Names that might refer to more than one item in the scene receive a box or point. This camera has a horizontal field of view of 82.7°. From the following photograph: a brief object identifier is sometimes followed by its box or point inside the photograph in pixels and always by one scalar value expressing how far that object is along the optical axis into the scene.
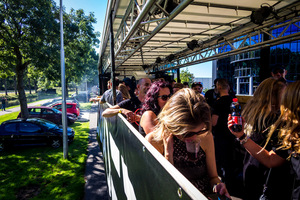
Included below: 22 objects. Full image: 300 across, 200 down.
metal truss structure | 3.71
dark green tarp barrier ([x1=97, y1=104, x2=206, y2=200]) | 0.79
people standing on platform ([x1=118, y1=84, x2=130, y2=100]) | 4.57
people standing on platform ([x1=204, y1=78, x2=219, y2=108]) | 4.44
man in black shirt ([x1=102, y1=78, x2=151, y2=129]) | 3.03
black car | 7.71
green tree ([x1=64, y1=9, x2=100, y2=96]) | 13.29
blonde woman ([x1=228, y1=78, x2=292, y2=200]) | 1.48
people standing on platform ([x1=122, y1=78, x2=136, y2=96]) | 5.16
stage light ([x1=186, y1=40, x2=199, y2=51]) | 6.62
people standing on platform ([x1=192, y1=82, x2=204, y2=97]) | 5.31
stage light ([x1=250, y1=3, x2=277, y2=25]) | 3.81
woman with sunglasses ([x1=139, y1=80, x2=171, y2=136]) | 2.00
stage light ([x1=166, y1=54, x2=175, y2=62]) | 9.08
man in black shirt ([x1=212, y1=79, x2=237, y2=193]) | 3.03
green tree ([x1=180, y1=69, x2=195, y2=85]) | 31.22
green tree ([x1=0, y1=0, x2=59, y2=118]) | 9.51
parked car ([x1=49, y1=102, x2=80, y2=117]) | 14.34
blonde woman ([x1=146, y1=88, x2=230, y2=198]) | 1.25
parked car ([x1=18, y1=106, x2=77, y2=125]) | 11.94
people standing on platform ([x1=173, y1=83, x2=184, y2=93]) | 5.20
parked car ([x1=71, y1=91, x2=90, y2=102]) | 34.74
